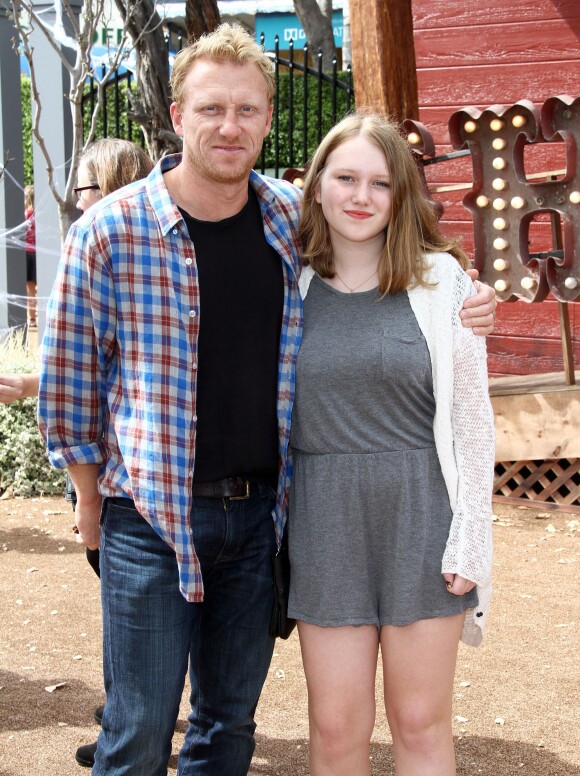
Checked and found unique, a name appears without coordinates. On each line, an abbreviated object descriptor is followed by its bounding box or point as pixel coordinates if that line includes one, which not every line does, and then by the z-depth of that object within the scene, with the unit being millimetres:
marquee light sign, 5945
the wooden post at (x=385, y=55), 6730
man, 2562
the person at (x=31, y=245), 11838
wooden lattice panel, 6945
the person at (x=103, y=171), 3521
